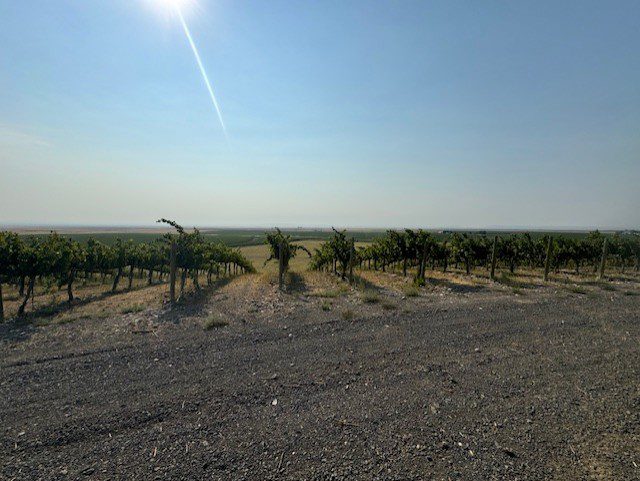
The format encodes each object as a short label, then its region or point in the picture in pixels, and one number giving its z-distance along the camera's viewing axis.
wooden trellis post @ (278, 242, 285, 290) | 14.34
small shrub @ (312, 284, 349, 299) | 12.91
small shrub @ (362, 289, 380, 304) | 11.48
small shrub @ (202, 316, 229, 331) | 8.57
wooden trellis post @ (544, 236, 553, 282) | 16.56
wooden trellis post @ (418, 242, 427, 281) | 16.30
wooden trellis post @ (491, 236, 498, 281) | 17.03
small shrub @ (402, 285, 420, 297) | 12.70
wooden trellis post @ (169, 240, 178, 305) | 12.27
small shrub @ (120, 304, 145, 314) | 10.73
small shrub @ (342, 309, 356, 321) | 9.21
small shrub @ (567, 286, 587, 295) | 13.30
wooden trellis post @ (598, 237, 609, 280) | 17.25
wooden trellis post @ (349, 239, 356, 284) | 15.66
